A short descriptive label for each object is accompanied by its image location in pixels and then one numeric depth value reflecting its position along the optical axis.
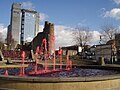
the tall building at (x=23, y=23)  93.04
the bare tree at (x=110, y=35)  42.03
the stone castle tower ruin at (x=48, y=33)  37.95
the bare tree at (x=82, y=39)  49.13
